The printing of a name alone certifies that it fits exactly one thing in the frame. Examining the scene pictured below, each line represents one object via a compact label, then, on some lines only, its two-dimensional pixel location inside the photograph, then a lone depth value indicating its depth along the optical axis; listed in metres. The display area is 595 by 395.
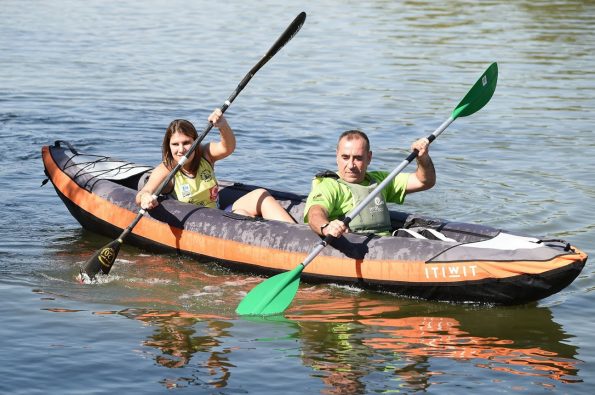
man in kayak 15.47
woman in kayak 17.17
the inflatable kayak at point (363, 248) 14.73
